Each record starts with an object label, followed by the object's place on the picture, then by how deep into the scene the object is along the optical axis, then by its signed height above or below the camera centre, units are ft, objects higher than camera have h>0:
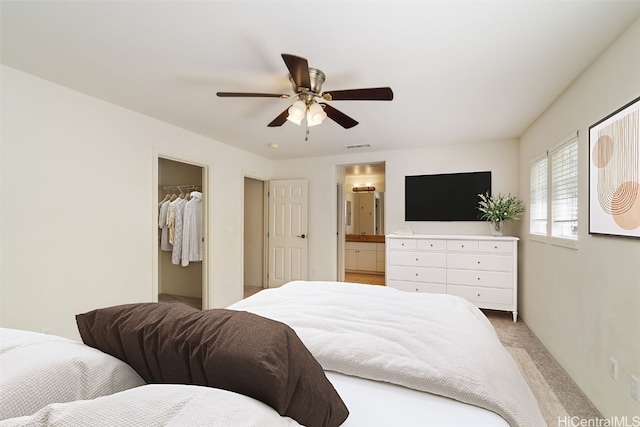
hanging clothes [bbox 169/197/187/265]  13.78 -0.80
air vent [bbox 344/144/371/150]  13.84 +3.33
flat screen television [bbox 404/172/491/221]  13.30 +0.88
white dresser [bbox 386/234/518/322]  11.57 -2.31
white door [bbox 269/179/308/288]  16.40 -1.06
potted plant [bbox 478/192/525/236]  11.91 +0.16
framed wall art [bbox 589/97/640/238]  4.91 +0.79
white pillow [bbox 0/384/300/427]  1.57 -1.20
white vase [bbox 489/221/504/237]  12.19 -0.63
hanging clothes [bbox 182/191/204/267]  13.48 -1.12
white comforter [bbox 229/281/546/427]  3.30 -1.87
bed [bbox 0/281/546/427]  1.82 -1.41
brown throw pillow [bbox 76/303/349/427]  2.25 -1.23
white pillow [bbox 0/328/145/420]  2.00 -1.27
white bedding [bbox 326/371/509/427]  2.88 -2.13
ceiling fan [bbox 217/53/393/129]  6.00 +2.71
